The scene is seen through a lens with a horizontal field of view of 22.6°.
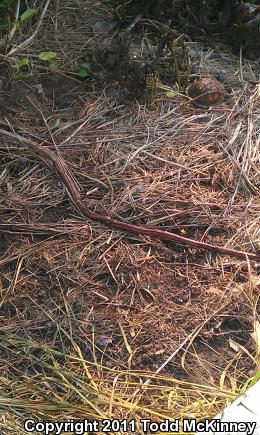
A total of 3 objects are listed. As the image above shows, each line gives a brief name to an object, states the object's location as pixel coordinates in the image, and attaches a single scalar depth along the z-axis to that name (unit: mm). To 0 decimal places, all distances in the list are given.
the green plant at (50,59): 3115
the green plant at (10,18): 3203
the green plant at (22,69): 3057
